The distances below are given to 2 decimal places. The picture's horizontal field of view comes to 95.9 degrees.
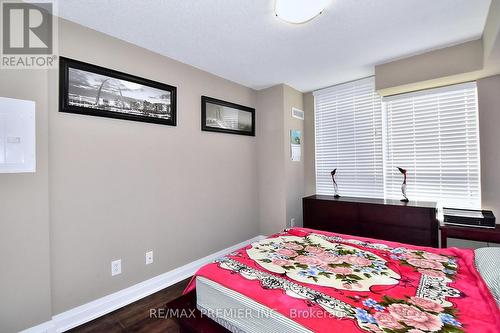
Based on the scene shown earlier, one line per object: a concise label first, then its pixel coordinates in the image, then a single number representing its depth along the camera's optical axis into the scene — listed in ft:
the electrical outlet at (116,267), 7.06
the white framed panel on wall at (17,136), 5.00
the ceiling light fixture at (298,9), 5.34
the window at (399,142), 8.71
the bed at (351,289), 3.26
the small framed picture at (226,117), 9.89
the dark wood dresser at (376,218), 8.39
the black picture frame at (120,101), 6.20
